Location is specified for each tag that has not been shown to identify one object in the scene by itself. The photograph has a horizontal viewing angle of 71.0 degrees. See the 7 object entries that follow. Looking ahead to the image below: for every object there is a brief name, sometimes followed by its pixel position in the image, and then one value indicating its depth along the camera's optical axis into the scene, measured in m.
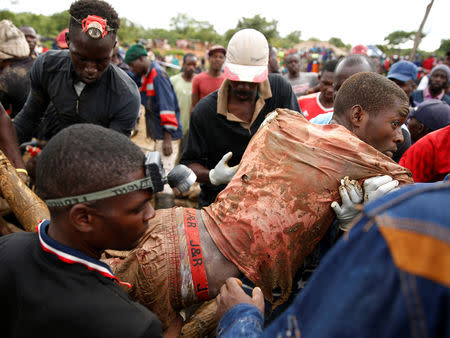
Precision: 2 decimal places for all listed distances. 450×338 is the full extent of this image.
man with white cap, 2.51
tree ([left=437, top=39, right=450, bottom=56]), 43.81
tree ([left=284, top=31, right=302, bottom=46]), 62.16
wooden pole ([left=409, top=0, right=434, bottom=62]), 7.70
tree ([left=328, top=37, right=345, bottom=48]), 56.94
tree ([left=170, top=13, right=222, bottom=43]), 52.69
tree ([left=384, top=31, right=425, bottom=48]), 60.92
